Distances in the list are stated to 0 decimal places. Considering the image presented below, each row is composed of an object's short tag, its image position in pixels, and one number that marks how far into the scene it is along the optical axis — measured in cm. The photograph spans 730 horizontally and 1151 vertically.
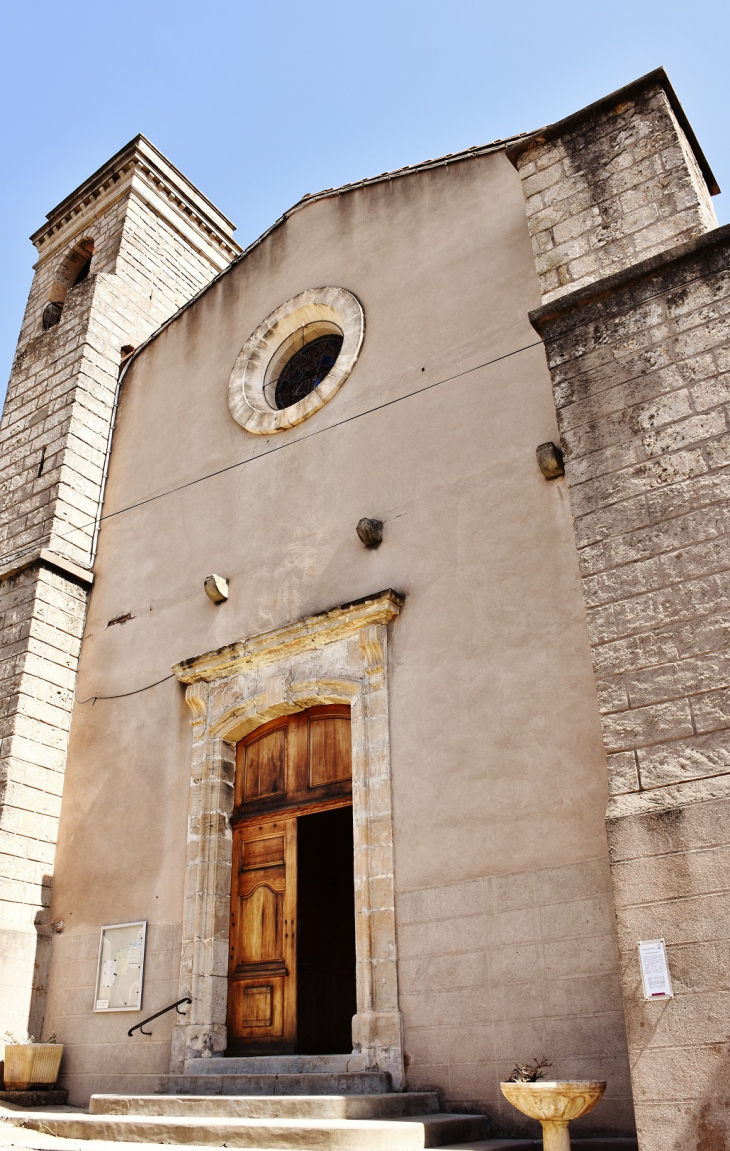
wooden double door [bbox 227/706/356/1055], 669
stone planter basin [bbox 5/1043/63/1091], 707
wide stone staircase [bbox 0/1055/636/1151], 446
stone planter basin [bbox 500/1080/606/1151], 405
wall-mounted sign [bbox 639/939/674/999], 391
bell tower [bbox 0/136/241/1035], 792
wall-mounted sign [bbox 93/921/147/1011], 710
